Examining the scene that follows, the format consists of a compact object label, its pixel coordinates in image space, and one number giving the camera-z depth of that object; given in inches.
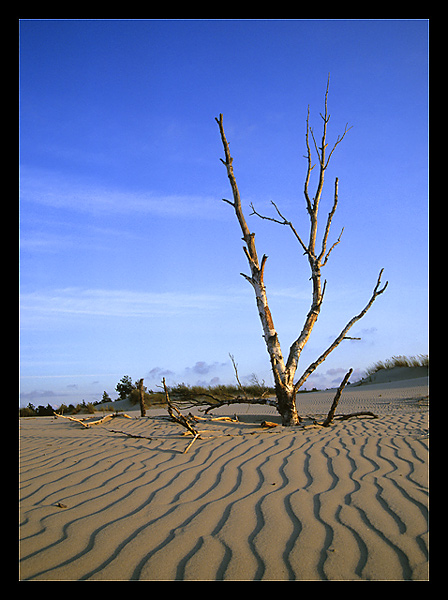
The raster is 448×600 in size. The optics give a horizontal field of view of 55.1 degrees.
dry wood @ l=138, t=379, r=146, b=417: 403.1
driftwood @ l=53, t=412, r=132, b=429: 314.2
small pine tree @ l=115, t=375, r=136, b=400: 773.1
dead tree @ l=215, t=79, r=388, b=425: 296.7
